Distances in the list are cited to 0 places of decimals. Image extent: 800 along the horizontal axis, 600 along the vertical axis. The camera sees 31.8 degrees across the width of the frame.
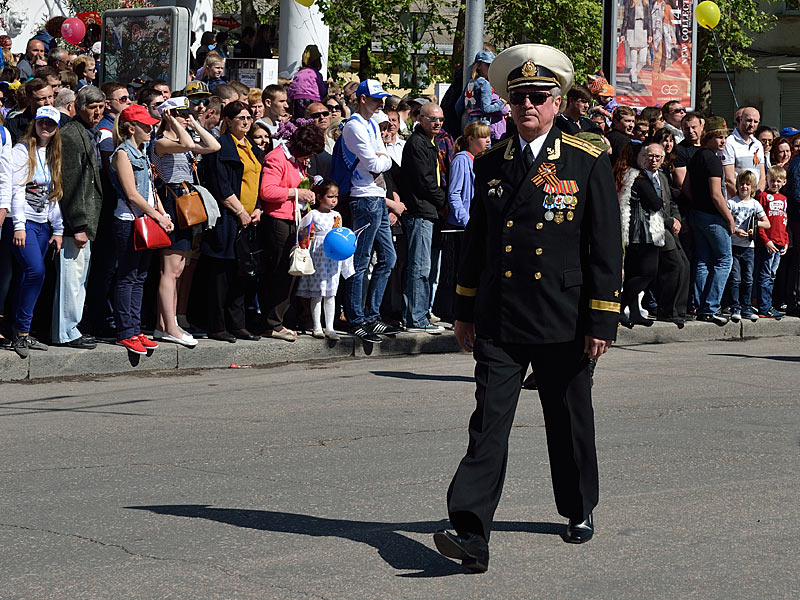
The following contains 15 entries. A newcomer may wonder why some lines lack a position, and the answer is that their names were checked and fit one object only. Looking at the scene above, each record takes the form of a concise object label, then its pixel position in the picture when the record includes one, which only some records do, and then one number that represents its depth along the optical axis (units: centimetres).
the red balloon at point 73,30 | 2392
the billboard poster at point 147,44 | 1519
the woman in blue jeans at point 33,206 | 1083
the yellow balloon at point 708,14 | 2242
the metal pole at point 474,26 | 1593
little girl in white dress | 1248
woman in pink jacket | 1244
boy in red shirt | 1570
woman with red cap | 1118
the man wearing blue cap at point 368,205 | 1259
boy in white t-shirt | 1529
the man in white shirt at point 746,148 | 1568
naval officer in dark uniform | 566
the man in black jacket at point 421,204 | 1336
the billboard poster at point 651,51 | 1834
